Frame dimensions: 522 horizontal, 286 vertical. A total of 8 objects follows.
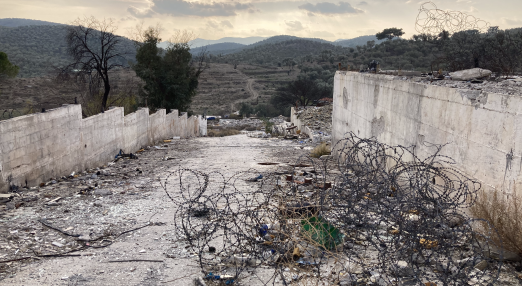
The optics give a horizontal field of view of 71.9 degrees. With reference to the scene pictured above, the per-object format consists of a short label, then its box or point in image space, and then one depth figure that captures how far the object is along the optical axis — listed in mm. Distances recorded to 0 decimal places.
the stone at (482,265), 4195
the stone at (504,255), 4277
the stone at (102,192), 7725
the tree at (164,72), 24656
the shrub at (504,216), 4125
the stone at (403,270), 4180
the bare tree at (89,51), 20625
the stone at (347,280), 4035
